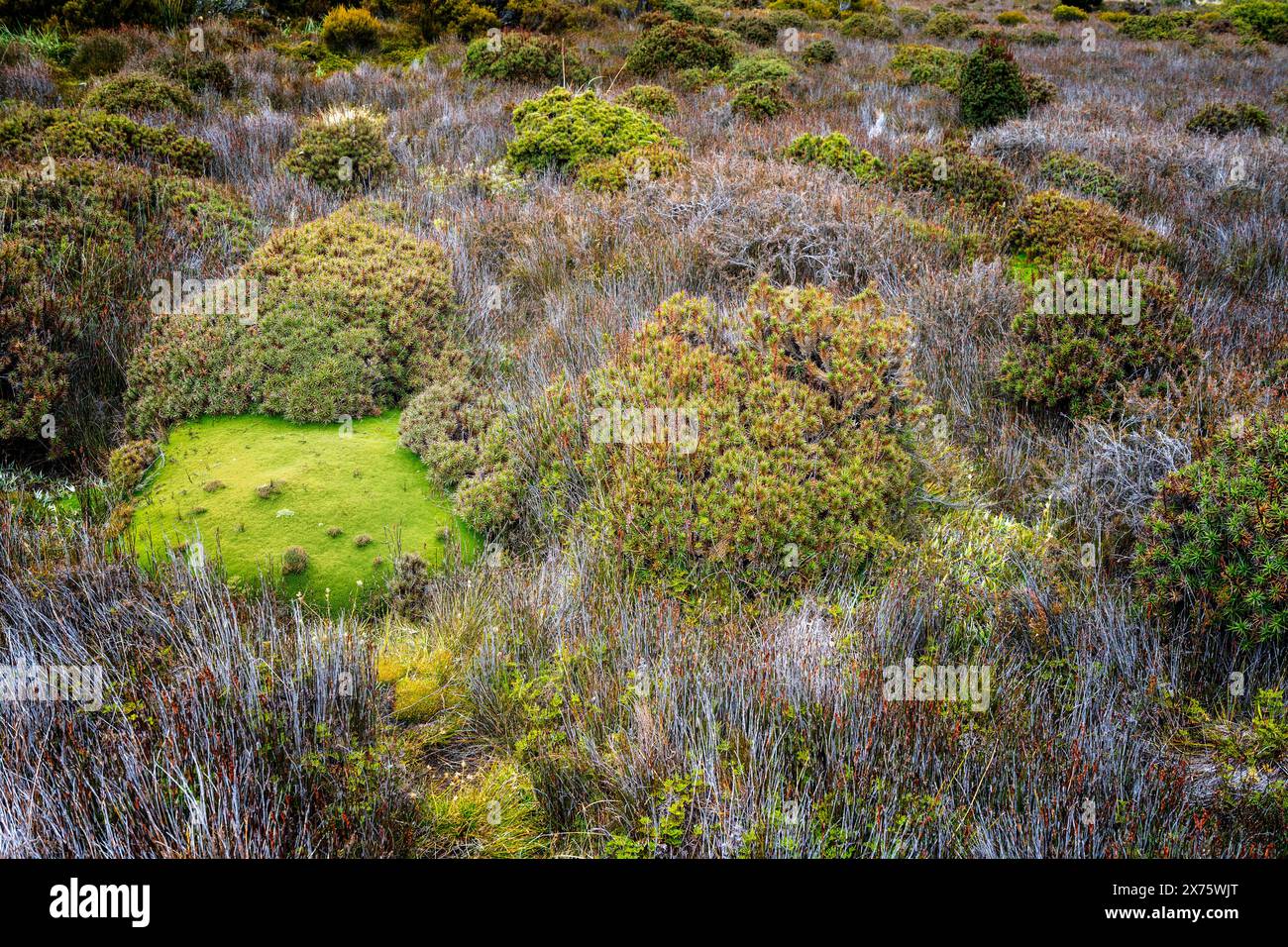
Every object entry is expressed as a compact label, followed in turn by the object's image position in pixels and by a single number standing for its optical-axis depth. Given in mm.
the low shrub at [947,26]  21533
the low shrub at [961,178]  7680
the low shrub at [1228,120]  11008
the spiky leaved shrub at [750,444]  3375
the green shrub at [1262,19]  22375
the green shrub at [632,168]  7465
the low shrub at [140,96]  8938
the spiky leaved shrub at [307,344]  4672
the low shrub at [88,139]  6785
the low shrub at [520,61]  12586
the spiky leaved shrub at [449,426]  4281
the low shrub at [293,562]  3600
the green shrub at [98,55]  11680
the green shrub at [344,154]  7926
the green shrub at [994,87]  10797
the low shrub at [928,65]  13734
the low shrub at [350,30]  14633
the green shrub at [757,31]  18531
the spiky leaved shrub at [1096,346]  4711
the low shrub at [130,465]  4078
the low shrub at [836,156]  7992
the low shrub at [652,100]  10383
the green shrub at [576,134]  8195
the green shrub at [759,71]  12703
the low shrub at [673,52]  13391
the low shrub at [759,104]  10617
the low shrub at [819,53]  16062
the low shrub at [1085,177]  8195
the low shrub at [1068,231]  6359
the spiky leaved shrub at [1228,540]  2828
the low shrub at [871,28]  21328
